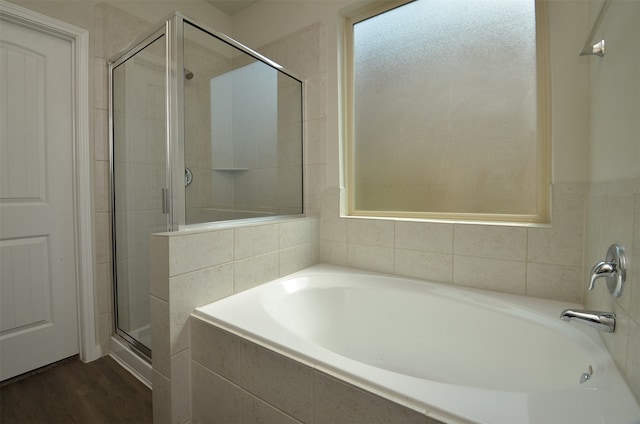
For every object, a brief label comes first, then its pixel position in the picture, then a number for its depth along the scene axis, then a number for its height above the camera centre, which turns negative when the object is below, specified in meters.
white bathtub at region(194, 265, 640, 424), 0.64 -0.47
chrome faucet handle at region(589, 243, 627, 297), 0.72 -0.18
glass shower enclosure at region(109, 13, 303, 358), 1.26 +0.37
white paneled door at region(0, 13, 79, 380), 1.49 +0.04
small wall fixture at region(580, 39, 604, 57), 0.95 +0.53
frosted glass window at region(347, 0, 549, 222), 1.40 +0.52
